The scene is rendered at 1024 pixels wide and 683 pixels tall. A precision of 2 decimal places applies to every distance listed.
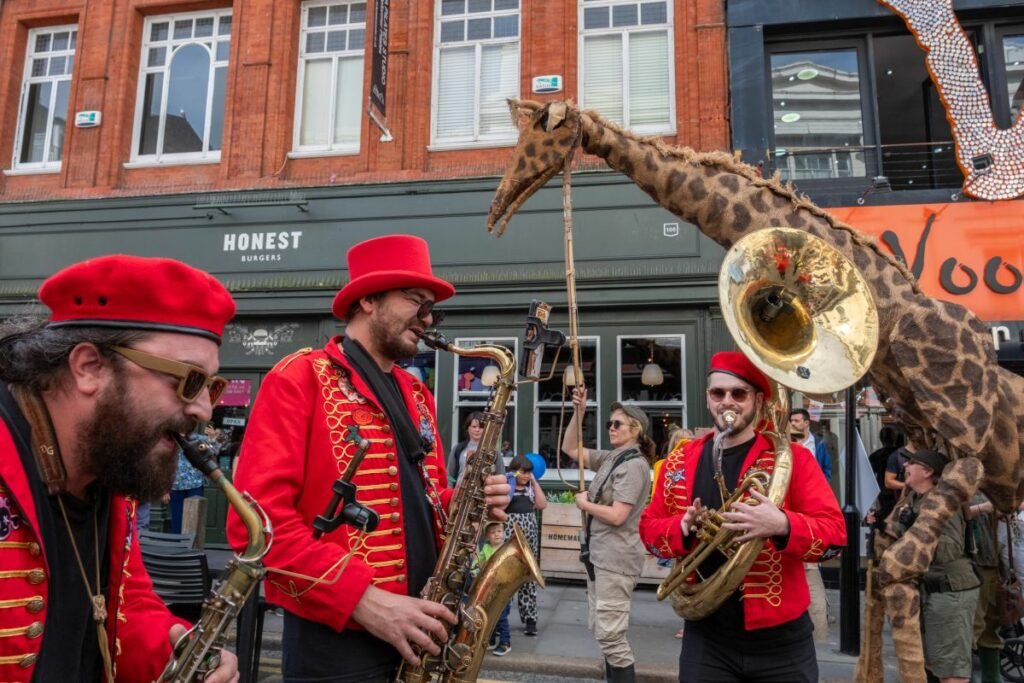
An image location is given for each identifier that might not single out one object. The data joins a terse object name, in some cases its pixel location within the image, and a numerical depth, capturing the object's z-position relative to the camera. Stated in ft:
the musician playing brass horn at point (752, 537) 9.95
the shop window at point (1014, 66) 34.71
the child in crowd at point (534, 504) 22.86
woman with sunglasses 17.70
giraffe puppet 12.89
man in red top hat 7.72
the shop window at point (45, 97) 44.21
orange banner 31.83
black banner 36.37
